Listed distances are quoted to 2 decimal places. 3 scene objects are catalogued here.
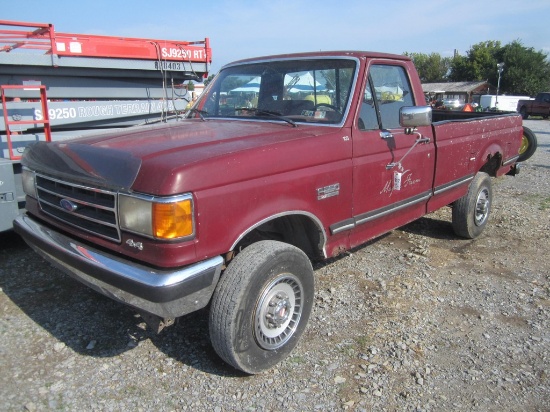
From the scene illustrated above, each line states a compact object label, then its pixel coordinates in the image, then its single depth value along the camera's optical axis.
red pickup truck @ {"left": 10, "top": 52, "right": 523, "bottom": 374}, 2.46
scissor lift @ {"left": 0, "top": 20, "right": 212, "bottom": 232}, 5.48
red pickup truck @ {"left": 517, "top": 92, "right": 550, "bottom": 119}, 28.86
